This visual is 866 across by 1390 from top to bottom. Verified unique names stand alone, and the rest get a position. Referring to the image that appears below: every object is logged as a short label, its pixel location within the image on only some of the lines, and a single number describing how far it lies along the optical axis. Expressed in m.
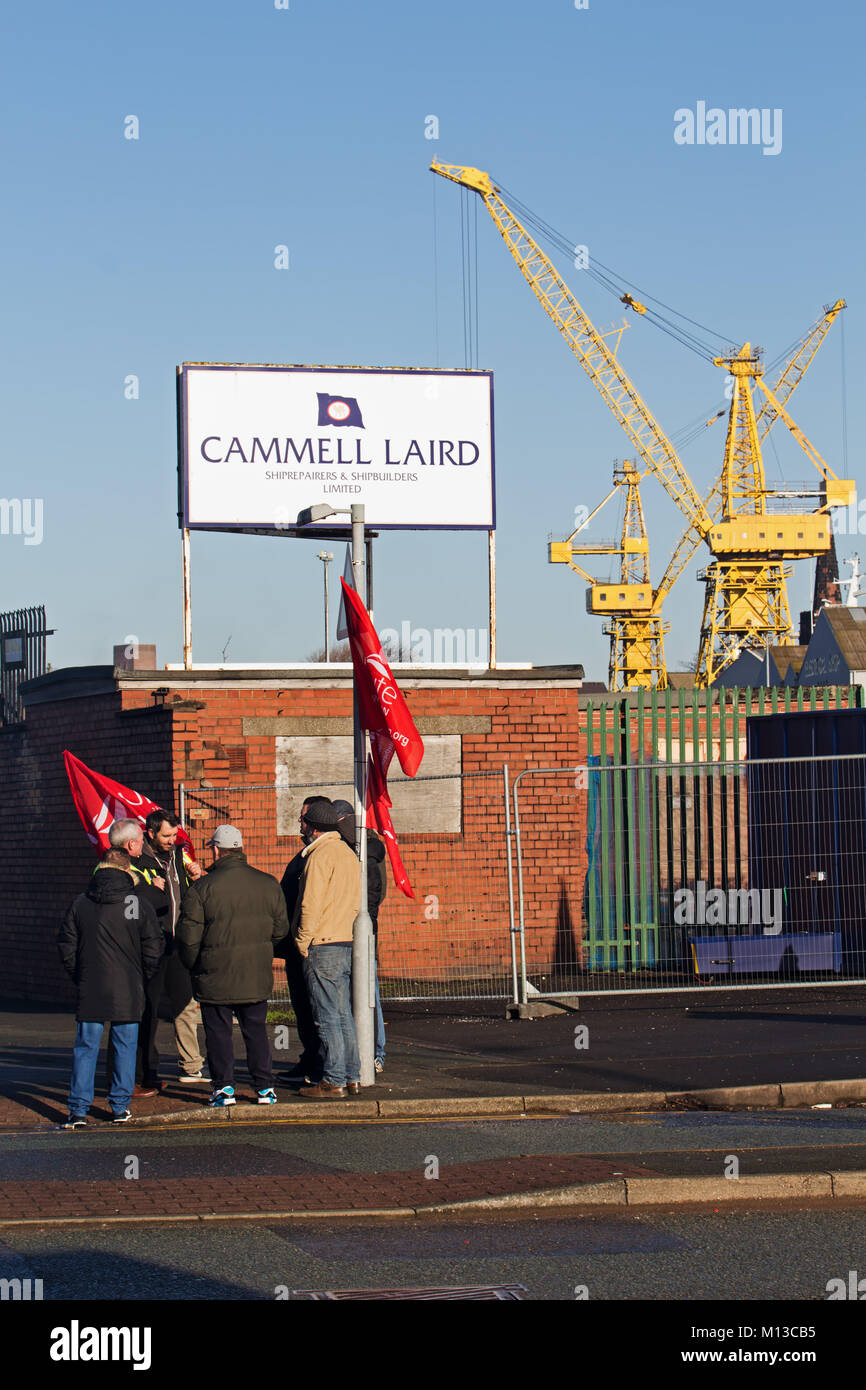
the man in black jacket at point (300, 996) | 10.40
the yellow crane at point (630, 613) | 91.00
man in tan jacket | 10.09
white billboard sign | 16.91
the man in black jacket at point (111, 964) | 9.55
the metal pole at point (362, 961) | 10.30
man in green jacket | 9.72
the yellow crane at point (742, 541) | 81.12
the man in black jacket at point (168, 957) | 10.41
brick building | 15.88
